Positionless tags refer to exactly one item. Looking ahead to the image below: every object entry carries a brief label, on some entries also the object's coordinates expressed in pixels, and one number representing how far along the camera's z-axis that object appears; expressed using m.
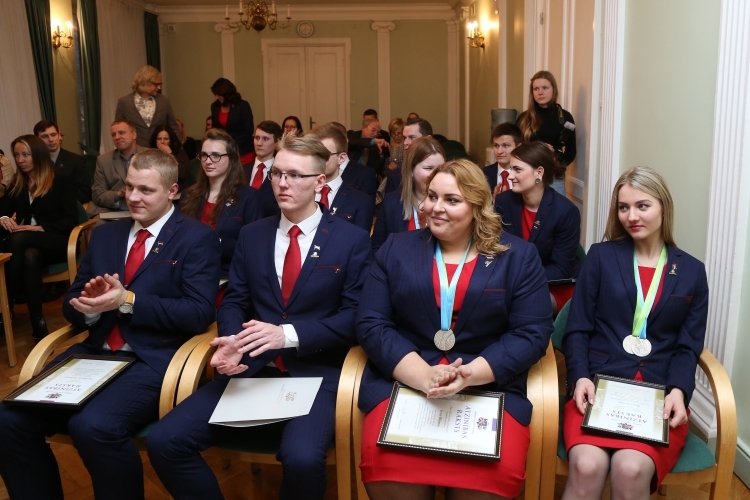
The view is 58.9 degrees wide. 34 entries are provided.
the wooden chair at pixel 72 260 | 4.36
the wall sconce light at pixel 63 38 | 8.71
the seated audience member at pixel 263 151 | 4.82
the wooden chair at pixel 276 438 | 2.14
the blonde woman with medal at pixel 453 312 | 2.05
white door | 12.70
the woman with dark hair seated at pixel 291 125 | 6.71
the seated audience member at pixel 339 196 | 3.85
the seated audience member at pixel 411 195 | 3.31
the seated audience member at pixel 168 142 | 5.68
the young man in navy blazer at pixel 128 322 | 2.22
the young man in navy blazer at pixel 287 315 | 2.14
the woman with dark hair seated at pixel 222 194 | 3.56
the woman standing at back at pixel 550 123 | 4.64
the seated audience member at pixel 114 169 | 5.18
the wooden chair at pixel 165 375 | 2.28
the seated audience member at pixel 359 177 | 4.43
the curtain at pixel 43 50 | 8.09
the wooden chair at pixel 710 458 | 2.01
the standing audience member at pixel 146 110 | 6.72
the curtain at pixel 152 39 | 11.80
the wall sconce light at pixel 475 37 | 9.32
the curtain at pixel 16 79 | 7.57
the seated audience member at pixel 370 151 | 6.91
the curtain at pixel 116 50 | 10.16
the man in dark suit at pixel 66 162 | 5.62
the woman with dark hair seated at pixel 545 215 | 3.39
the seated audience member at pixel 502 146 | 4.28
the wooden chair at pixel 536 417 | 2.06
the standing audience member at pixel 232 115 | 7.27
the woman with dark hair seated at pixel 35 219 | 4.44
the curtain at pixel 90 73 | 9.46
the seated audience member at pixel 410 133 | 4.39
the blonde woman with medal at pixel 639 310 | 2.17
